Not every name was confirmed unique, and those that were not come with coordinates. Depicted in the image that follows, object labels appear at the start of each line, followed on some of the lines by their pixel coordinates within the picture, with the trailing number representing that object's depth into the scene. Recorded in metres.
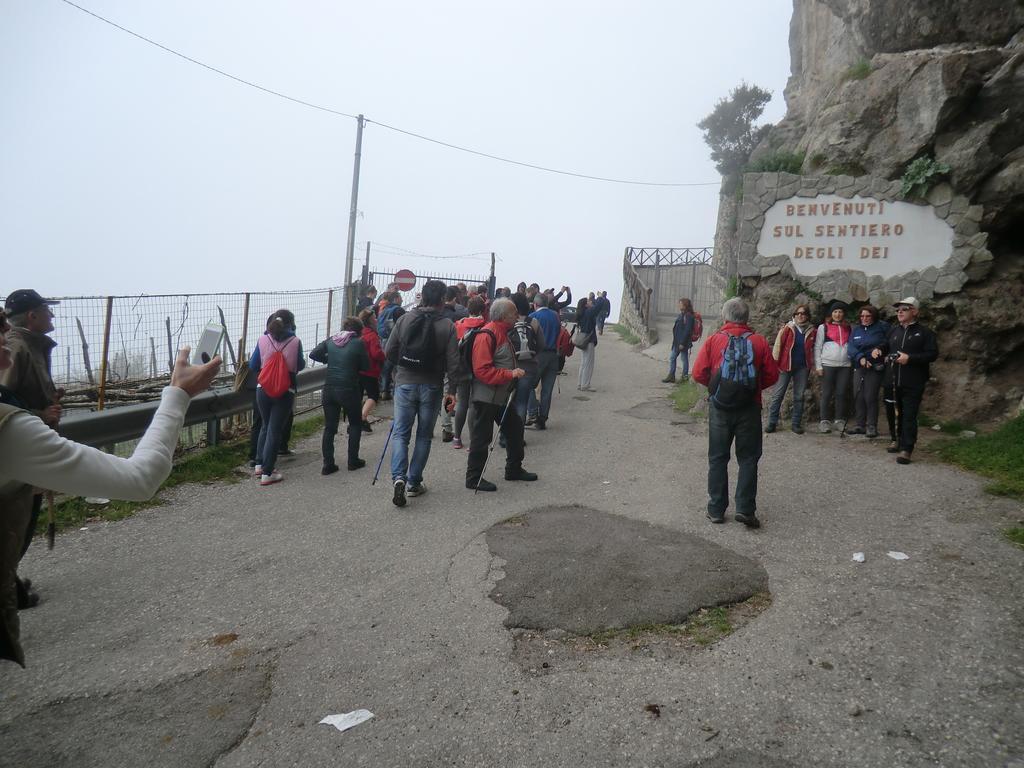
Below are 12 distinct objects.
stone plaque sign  9.67
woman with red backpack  7.29
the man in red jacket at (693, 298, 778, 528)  5.82
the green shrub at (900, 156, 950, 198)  9.41
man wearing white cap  7.76
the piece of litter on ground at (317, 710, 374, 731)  3.16
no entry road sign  19.97
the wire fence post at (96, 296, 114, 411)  7.29
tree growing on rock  45.16
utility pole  22.16
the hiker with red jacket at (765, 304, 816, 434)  9.24
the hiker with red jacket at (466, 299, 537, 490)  6.88
